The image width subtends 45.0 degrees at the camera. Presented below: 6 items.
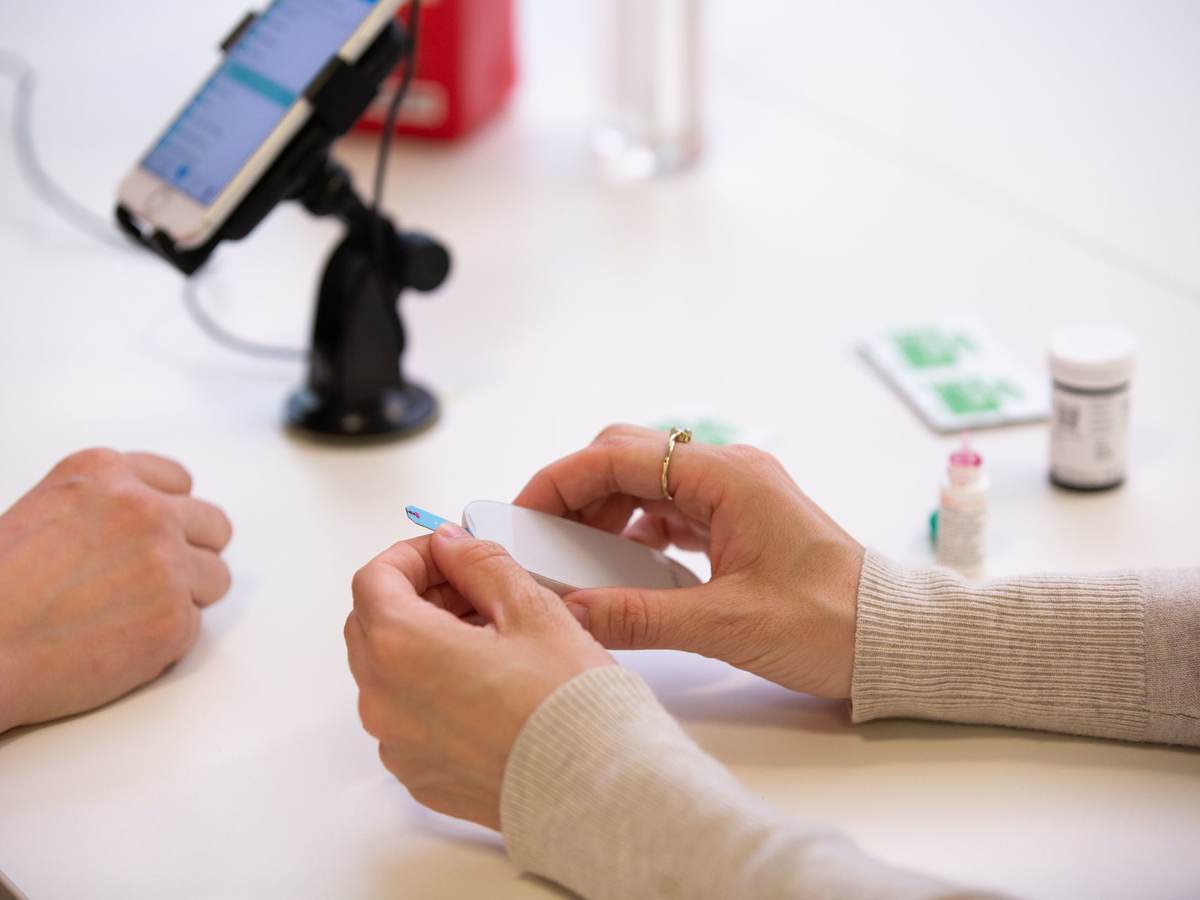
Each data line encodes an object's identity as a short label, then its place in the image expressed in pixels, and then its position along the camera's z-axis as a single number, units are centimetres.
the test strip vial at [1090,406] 108
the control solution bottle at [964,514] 103
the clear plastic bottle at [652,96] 175
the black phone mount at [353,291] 117
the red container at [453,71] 179
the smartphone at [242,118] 114
